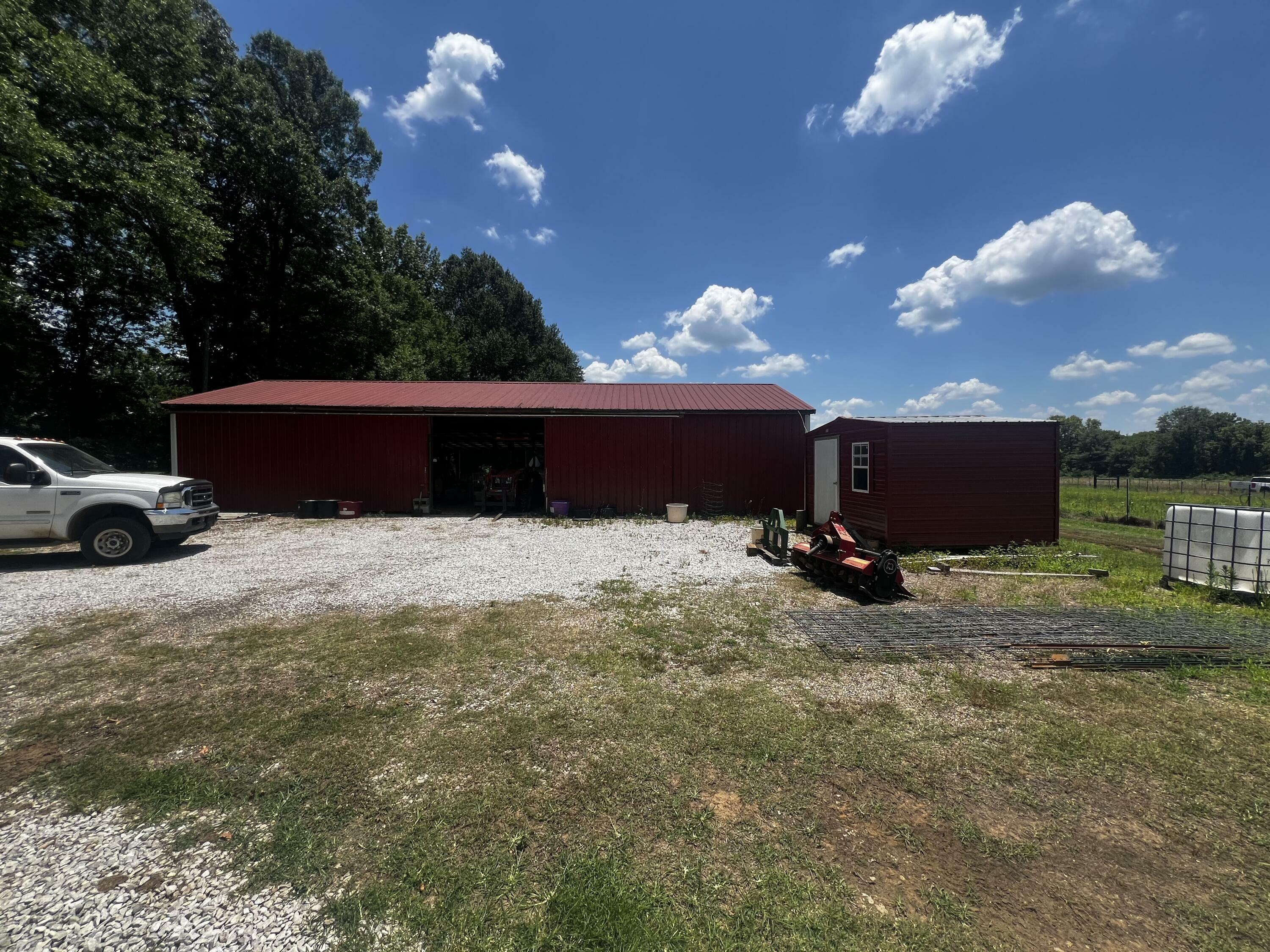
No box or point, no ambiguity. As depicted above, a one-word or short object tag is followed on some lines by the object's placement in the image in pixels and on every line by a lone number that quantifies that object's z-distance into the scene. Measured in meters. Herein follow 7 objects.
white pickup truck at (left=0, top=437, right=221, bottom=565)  6.78
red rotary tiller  5.92
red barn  13.16
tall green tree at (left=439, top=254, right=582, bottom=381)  31.81
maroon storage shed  8.70
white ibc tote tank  5.66
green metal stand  8.02
